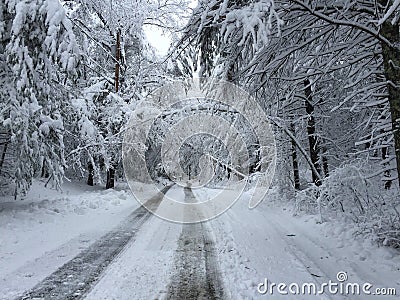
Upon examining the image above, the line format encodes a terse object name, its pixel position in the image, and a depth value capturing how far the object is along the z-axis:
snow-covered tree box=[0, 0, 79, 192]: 6.94
